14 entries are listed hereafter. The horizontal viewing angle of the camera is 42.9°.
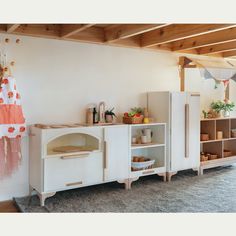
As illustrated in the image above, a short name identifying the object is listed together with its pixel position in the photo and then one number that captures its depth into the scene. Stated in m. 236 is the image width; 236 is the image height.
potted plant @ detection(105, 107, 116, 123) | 4.14
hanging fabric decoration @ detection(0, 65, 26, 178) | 3.36
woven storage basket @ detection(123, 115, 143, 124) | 4.08
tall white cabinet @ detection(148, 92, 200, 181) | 4.31
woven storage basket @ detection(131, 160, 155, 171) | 4.06
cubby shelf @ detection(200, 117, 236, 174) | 4.90
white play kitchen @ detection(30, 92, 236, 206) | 3.38
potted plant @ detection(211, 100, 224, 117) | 5.13
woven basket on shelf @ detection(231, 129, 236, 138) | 5.23
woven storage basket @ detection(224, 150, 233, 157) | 5.25
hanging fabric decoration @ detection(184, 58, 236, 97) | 4.79
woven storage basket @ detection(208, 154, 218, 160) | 4.99
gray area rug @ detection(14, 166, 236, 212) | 3.23
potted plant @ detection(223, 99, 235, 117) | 5.18
